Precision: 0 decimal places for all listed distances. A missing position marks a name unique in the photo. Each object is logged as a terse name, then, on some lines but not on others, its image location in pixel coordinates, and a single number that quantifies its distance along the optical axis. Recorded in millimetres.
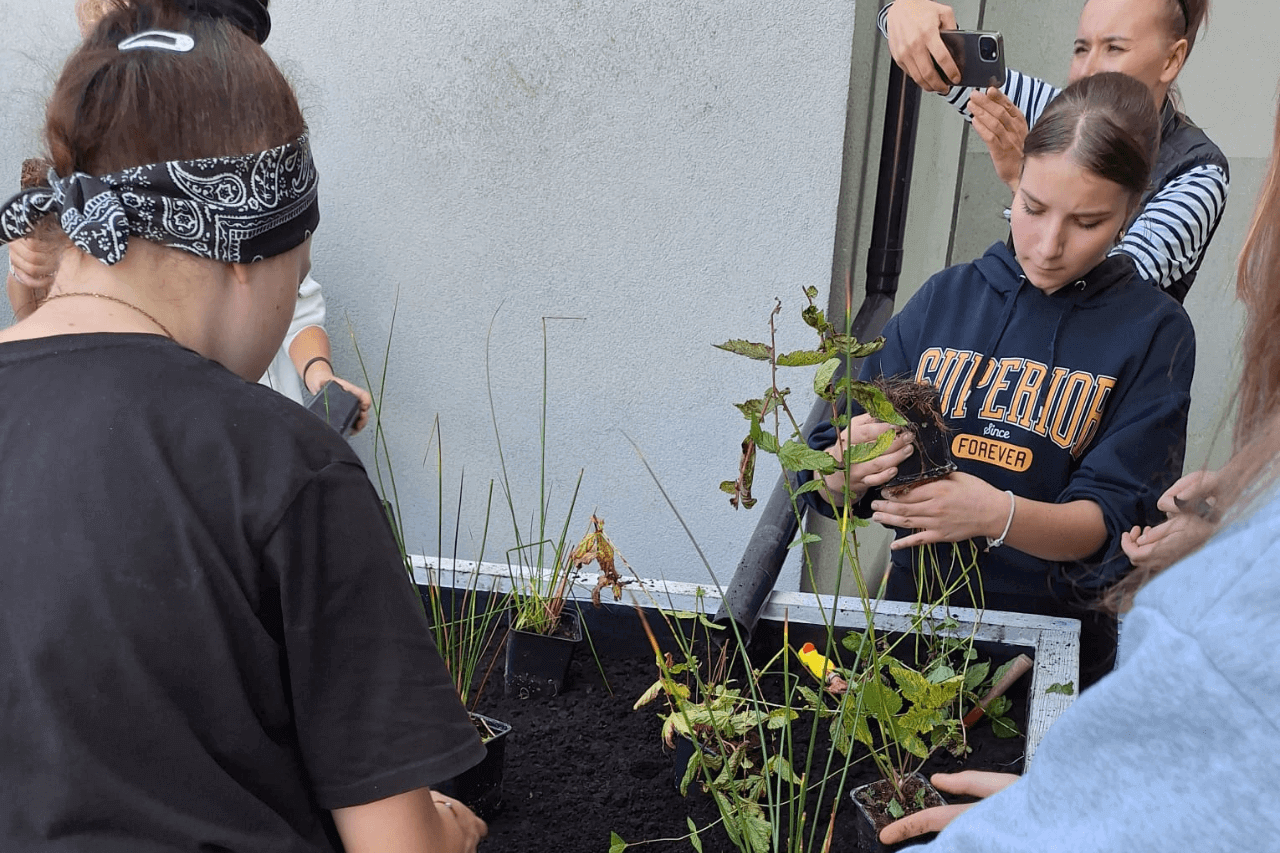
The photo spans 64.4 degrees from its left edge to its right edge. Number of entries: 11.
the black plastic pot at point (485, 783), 1420
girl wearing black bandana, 830
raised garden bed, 1451
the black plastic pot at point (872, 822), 1327
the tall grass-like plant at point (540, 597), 1805
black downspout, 2949
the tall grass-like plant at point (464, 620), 1726
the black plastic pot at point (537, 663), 1717
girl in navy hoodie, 1725
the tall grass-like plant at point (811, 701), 1276
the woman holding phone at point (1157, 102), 2033
